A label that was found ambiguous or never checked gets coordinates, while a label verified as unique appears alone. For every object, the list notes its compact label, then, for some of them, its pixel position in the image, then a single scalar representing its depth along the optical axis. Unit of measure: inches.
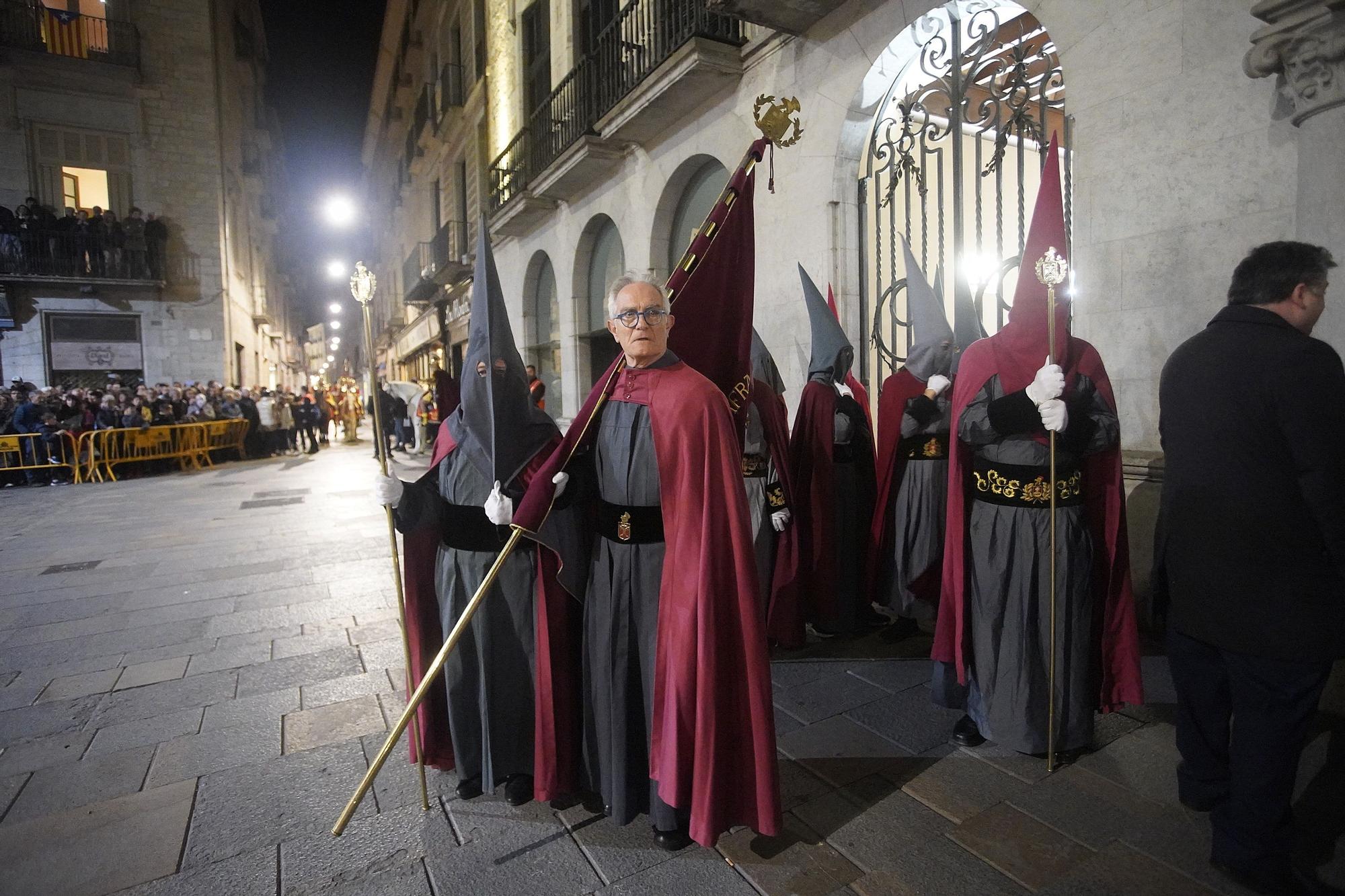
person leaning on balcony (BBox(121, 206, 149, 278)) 751.7
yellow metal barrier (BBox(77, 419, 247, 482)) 544.7
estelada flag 762.8
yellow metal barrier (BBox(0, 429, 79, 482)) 508.7
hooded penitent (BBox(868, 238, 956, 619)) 162.2
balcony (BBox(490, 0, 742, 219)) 303.7
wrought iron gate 203.3
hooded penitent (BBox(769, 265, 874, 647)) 176.2
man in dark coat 82.0
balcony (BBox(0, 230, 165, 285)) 718.5
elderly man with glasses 91.4
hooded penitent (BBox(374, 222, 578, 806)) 103.6
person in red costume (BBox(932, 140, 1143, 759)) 113.5
